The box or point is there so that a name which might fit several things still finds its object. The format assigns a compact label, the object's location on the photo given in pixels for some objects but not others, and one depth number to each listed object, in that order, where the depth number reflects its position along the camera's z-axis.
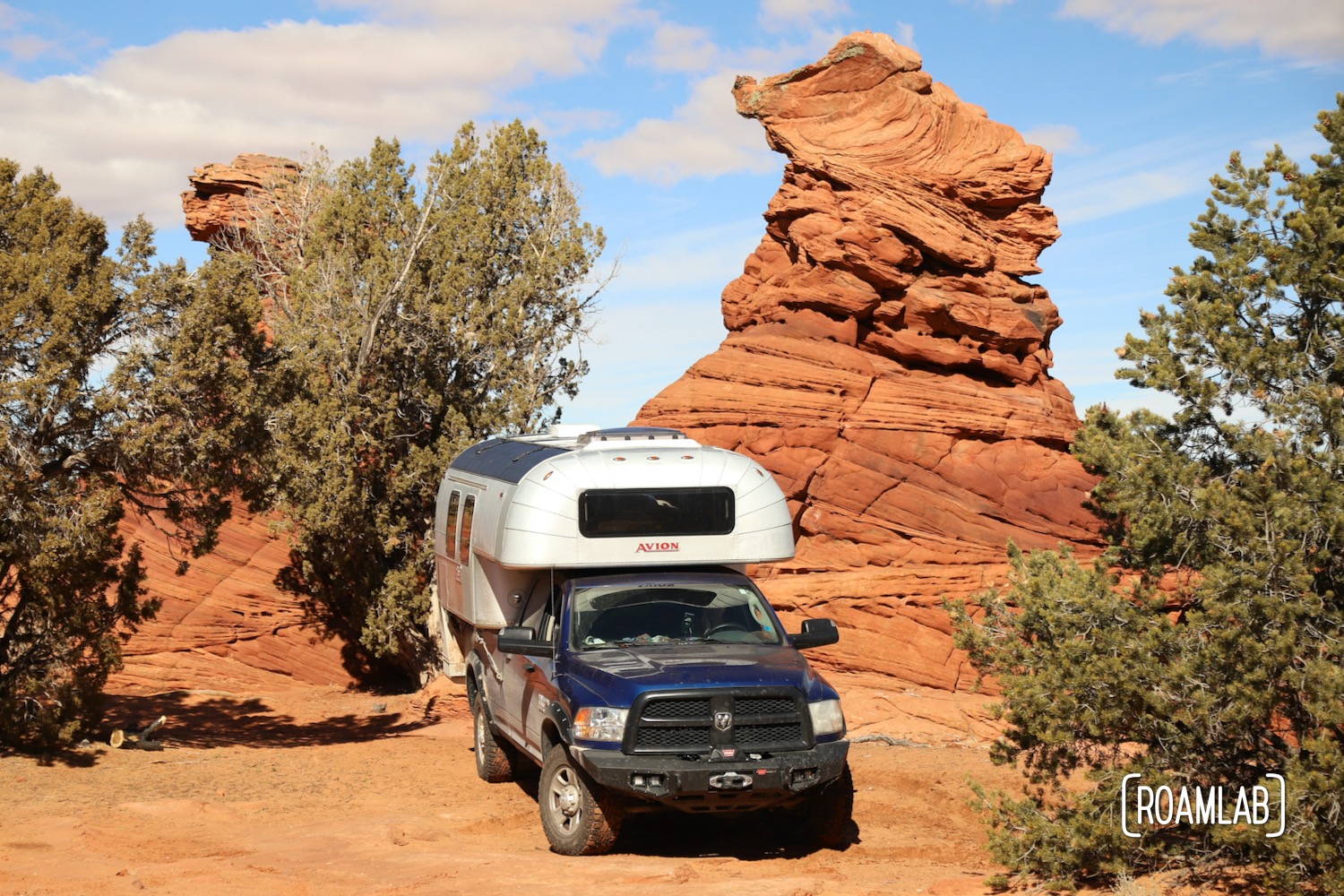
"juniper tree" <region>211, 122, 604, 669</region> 18.52
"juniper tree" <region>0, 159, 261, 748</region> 12.03
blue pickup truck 8.27
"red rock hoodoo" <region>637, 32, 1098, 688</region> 19.28
